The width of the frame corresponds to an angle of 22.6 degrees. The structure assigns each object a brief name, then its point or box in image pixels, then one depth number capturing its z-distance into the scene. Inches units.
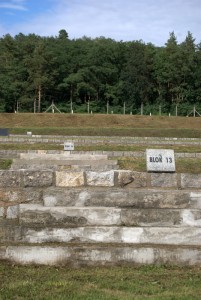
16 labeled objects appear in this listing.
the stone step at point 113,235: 241.9
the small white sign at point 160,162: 338.3
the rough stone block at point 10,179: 303.1
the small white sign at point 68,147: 674.2
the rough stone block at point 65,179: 303.1
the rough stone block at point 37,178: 299.6
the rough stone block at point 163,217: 256.4
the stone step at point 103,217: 252.1
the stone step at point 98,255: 226.5
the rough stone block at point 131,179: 317.1
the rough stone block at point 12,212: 261.3
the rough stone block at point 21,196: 278.4
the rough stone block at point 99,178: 311.4
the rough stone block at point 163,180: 323.5
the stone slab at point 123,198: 271.6
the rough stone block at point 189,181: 327.9
